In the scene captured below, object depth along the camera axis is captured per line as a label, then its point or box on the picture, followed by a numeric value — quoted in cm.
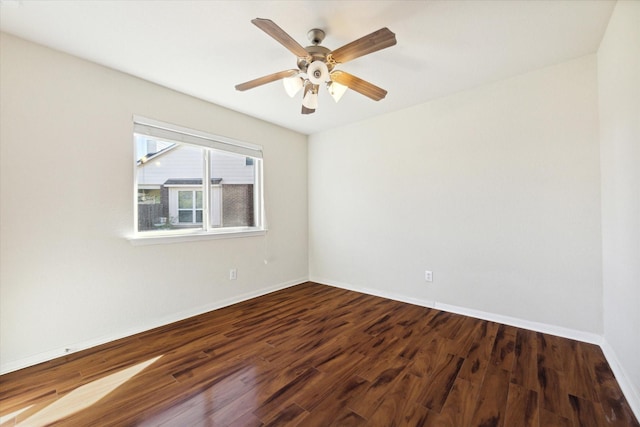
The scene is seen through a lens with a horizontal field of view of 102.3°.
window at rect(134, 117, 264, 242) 266
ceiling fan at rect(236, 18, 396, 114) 154
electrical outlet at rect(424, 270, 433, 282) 311
